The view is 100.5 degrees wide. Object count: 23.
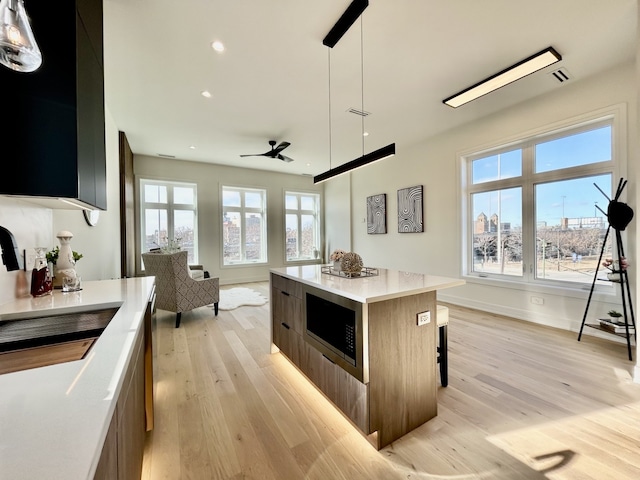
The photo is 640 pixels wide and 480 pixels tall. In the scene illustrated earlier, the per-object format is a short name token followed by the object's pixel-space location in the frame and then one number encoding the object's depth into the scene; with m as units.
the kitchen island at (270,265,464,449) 1.53
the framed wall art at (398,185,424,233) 5.04
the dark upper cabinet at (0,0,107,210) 1.10
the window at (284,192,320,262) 7.57
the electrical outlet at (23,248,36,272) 1.54
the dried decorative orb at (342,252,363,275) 2.12
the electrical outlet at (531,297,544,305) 3.51
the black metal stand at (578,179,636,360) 2.59
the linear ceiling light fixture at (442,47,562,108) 2.51
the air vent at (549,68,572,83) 2.92
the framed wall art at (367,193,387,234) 5.84
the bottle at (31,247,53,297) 1.52
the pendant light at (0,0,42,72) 0.79
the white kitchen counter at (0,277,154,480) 0.42
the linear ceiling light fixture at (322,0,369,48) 1.98
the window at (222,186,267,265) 6.68
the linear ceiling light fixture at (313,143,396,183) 2.36
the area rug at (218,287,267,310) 4.64
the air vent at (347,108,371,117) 3.73
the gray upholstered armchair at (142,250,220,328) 3.54
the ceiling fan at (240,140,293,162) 4.56
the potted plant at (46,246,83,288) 1.74
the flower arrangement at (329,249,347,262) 2.34
